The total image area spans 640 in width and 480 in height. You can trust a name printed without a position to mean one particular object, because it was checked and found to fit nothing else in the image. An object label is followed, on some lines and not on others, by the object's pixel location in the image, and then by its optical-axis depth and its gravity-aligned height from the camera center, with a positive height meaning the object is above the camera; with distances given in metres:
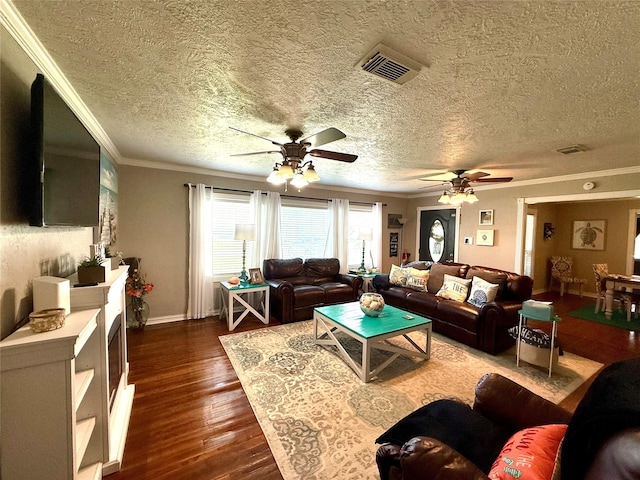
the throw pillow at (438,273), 4.08 -0.61
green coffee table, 2.48 -1.00
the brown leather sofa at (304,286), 3.99 -0.93
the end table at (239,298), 3.69 -1.06
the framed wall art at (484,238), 4.76 +0.01
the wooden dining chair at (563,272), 6.07 -0.77
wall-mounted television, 1.15 +0.35
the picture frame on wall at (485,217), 4.78 +0.41
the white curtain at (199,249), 4.00 -0.31
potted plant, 1.51 -0.27
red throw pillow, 0.85 -0.79
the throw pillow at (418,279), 4.28 -0.75
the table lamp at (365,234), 5.30 +0.02
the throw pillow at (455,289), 3.57 -0.76
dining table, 4.12 -0.73
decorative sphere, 2.96 -0.84
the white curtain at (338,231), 5.38 +0.07
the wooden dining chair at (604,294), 4.23 -0.92
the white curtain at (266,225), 4.54 +0.14
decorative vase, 3.57 -1.23
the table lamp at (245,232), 4.00 +0.00
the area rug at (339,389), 1.66 -1.44
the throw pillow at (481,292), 3.24 -0.71
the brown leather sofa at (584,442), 0.64 -0.60
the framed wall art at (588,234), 5.92 +0.18
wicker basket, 1.05 -0.41
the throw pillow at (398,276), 4.52 -0.74
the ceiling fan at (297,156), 2.34 +0.76
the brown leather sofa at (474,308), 3.01 -0.96
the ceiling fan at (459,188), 3.51 +0.75
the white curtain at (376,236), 5.98 -0.03
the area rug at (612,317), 4.07 -1.35
